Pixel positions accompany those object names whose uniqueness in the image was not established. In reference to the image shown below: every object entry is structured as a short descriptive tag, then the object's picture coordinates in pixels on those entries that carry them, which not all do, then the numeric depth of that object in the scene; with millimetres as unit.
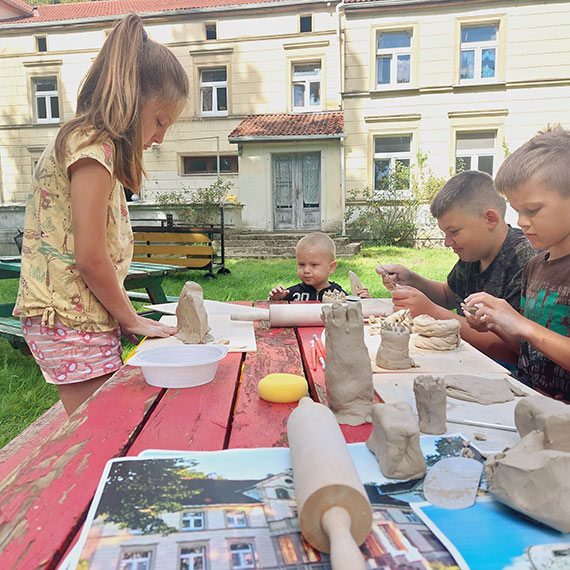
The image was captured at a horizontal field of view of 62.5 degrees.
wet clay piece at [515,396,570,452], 866
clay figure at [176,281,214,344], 1821
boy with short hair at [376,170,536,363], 2236
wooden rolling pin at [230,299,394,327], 2240
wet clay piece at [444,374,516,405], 1265
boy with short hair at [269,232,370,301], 3195
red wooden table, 754
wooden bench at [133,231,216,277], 7699
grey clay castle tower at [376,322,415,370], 1548
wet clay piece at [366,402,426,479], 872
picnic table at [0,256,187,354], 3467
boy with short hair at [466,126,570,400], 1532
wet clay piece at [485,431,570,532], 719
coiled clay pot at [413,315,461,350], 1780
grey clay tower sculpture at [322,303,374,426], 1174
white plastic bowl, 1370
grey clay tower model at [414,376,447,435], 1072
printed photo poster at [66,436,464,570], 661
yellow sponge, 1270
